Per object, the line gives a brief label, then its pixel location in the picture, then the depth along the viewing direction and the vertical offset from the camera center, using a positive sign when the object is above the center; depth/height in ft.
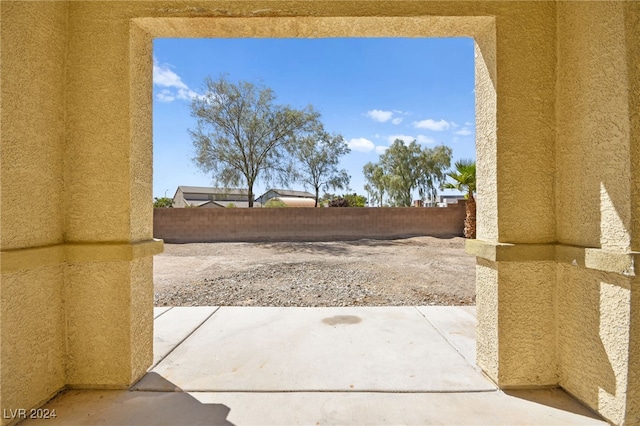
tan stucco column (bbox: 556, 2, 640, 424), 6.44 +0.38
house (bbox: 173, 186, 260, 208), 154.68 +10.80
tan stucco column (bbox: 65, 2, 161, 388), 8.27 +0.66
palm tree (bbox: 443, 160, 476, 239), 49.57 +4.45
